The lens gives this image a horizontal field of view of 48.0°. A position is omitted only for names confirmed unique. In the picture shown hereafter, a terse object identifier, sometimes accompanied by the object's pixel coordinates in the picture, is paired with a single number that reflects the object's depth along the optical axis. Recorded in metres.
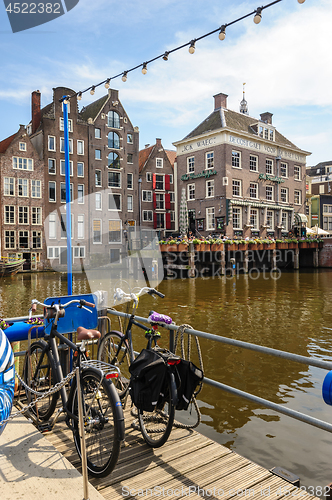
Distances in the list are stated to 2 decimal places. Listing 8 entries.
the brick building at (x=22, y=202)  34.16
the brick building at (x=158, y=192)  42.19
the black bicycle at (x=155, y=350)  3.06
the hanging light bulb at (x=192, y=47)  5.10
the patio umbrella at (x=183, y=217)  32.25
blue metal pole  5.24
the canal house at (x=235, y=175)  34.91
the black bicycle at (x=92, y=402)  2.71
